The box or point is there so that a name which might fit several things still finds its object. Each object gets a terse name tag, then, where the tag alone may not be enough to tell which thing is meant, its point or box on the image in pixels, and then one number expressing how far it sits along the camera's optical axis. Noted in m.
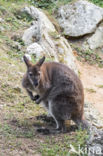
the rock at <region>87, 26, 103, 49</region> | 15.98
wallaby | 5.78
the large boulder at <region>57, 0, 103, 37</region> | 15.86
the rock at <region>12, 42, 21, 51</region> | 10.61
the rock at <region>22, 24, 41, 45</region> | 11.45
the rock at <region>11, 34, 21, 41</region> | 11.41
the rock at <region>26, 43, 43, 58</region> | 10.28
